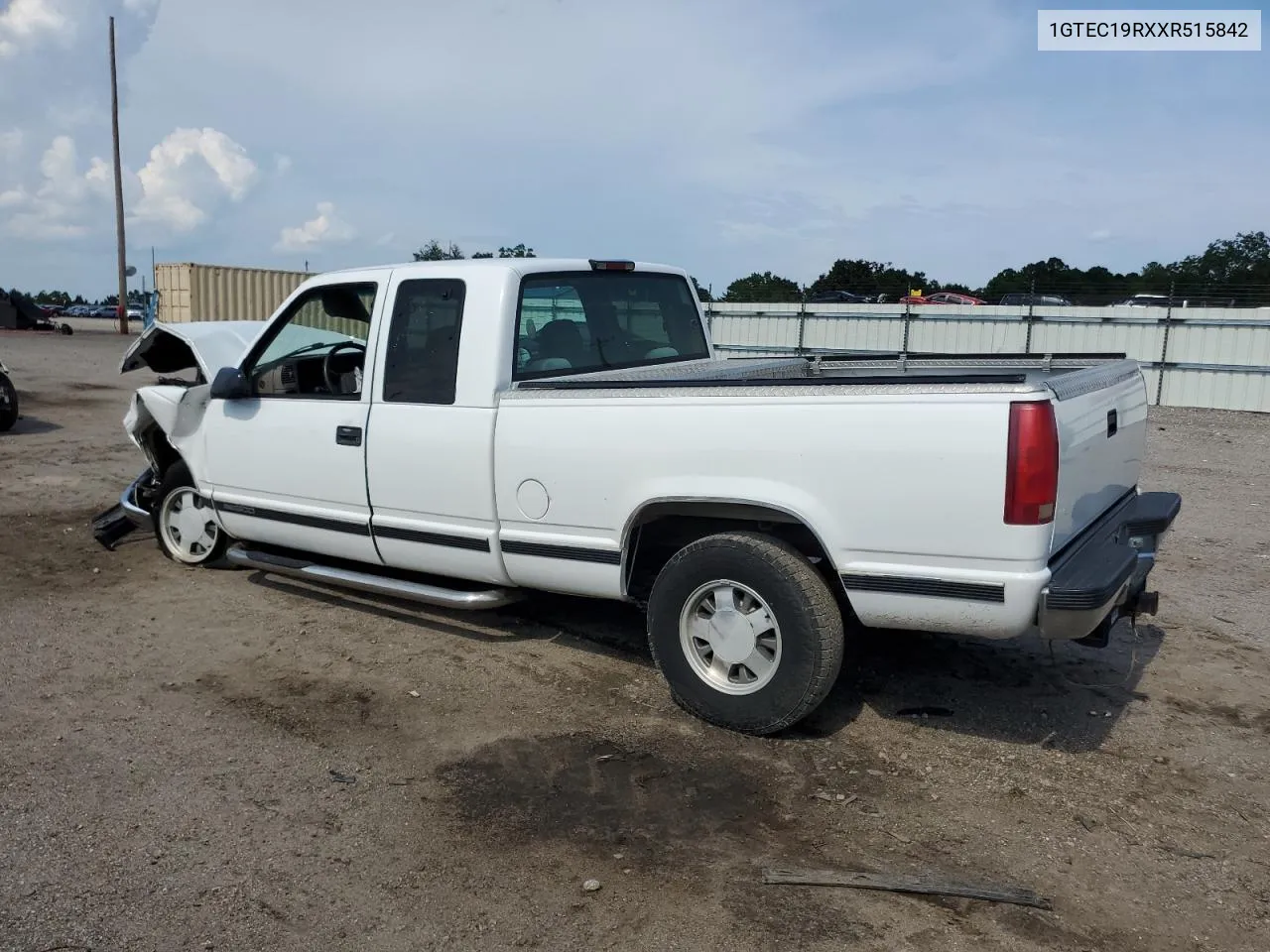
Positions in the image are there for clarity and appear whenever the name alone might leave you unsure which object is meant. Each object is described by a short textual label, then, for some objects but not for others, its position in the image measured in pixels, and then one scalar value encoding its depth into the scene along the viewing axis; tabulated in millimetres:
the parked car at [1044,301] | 20705
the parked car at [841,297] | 30170
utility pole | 37062
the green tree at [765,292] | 24866
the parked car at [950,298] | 33906
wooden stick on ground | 3164
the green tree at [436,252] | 30959
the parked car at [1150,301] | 20759
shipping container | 23047
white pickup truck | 3672
